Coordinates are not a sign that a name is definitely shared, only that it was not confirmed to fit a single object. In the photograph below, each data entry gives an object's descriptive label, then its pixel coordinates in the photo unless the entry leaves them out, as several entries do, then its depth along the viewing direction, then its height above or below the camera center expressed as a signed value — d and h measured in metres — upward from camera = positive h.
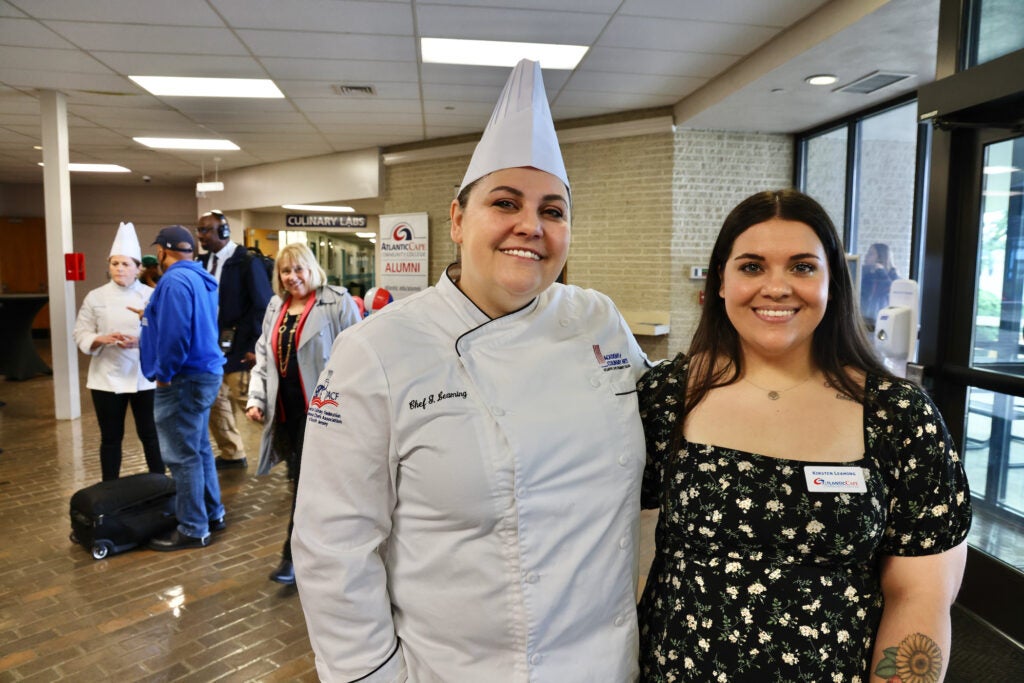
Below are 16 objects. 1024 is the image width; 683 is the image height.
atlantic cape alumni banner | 10.09 +0.24
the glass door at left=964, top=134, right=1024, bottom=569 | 3.21 -0.39
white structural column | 7.36 +0.26
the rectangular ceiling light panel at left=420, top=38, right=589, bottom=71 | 5.79 +1.91
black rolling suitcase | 3.85 -1.43
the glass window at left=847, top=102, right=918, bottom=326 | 6.12 +0.70
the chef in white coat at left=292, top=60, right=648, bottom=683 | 1.23 -0.41
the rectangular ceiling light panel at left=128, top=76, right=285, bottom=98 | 6.86 +1.89
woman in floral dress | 1.27 -0.44
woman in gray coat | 3.28 -0.40
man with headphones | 4.91 -0.15
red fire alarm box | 7.35 +0.01
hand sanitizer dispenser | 4.27 -0.32
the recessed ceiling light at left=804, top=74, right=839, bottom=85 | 5.64 +1.64
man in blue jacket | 3.63 -0.54
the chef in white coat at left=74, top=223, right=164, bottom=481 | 4.32 -0.54
